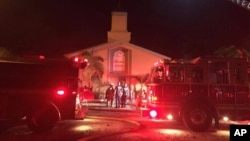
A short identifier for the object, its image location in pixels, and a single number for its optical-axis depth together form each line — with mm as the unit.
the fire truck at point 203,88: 12258
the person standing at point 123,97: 21094
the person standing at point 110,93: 21744
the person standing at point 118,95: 21312
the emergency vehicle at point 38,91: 10930
